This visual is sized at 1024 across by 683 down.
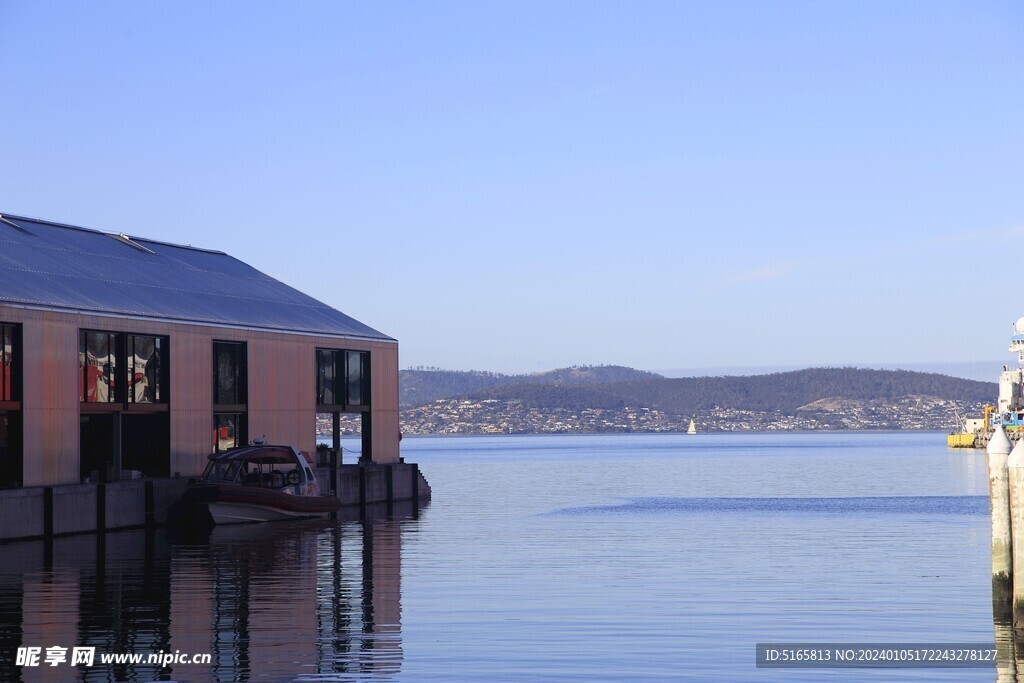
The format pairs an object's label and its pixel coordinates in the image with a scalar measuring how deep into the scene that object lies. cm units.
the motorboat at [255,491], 5503
